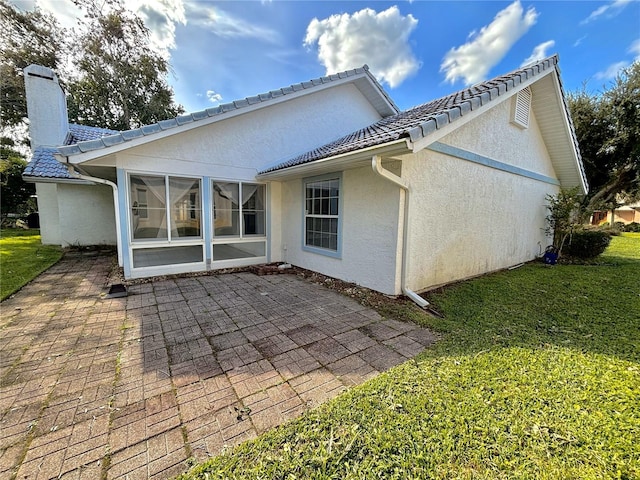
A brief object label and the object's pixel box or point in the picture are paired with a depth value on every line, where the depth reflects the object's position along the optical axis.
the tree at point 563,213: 9.48
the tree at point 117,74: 18.44
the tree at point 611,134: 14.59
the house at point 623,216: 29.34
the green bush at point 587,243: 10.43
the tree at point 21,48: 17.31
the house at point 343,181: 5.46
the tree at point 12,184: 18.50
